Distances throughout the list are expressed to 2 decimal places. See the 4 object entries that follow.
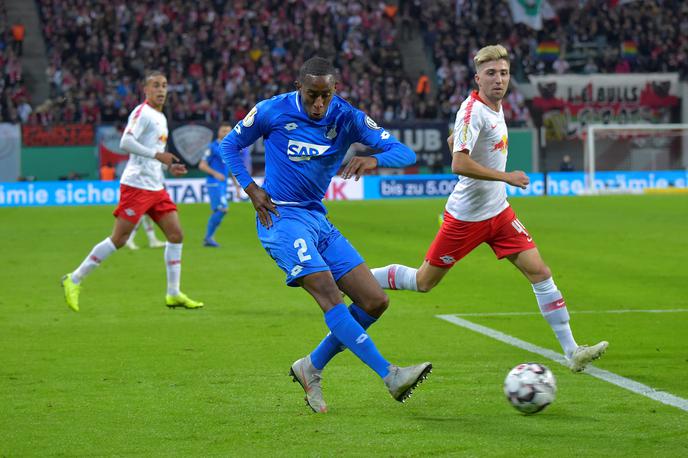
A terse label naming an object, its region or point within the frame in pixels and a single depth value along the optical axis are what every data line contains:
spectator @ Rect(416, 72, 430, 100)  43.81
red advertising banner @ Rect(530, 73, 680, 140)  45.34
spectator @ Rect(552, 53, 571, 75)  47.41
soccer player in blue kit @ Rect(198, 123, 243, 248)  21.30
